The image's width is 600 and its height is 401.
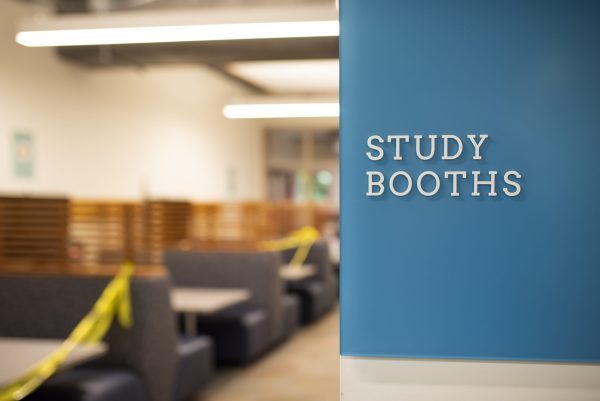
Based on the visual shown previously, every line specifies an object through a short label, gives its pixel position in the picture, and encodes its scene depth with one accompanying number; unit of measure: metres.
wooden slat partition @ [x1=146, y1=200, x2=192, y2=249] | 6.10
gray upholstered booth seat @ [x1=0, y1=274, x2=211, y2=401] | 4.28
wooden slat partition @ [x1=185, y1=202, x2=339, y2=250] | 7.11
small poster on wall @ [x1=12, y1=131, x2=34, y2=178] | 6.79
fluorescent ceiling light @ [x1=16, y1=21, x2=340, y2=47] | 4.27
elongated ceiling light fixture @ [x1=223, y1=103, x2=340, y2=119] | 8.04
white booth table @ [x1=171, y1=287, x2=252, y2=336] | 5.21
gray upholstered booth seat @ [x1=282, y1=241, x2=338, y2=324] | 8.97
